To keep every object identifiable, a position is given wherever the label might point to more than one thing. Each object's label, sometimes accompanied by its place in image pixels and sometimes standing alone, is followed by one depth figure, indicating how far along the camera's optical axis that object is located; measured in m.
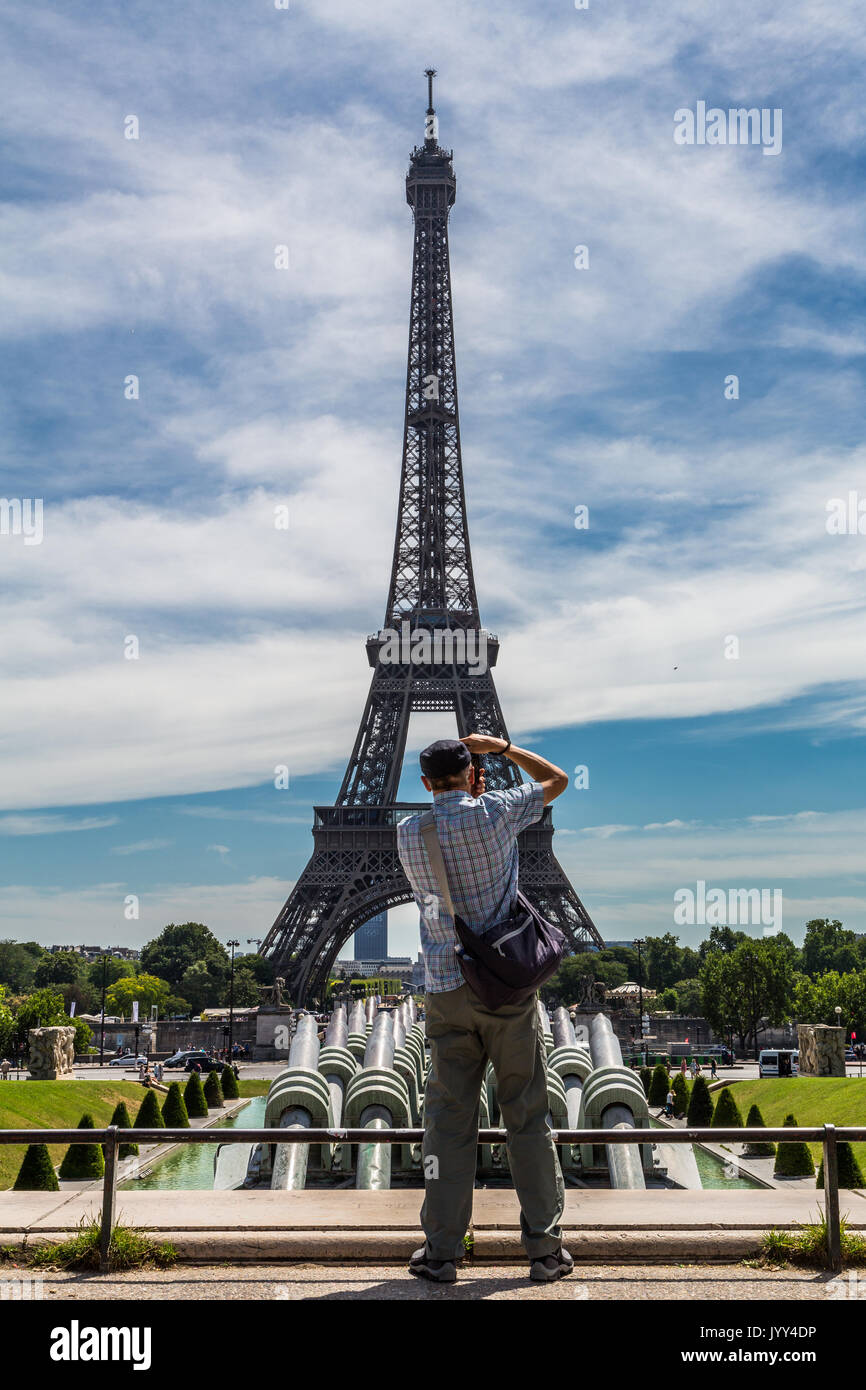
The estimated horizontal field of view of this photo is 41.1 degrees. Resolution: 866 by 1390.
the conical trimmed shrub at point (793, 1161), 18.23
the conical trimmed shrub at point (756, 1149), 23.23
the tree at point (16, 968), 154.50
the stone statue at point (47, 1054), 41.50
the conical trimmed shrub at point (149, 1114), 27.02
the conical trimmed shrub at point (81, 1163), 17.91
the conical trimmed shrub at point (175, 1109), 30.19
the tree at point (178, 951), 134.62
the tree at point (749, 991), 72.81
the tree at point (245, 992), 106.25
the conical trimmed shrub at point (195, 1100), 36.22
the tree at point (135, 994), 116.38
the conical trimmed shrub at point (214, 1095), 40.44
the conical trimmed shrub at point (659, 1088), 38.97
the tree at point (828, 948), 126.88
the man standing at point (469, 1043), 5.32
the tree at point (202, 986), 116.19
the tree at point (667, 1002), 117.06
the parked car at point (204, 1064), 57.09
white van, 45.72
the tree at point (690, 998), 114.62
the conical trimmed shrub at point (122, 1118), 25.98
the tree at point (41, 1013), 63.44
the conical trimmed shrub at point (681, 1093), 36.30
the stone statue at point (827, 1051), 41.00
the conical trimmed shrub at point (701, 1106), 29.83
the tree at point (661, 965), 140.12
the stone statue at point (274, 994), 58.06
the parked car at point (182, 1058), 59.56
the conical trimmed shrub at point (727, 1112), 25.30
